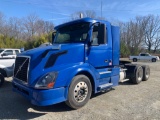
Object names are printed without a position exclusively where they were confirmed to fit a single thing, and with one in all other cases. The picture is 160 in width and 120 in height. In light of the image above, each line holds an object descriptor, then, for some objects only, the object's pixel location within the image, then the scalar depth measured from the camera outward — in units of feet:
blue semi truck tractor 10.04
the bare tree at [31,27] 132.50
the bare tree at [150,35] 141.49
